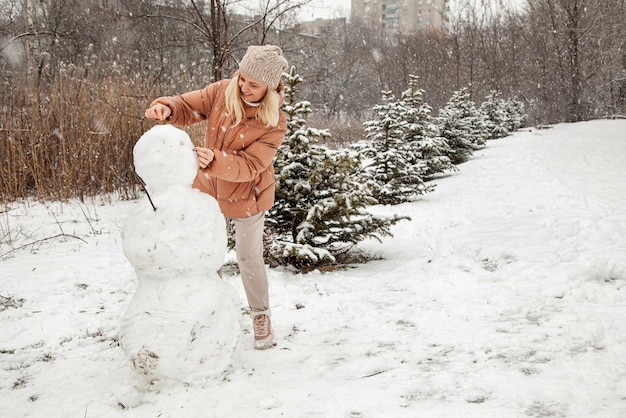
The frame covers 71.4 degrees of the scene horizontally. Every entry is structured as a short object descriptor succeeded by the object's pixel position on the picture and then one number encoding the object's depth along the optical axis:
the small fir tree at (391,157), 7.37
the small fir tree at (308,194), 3.88
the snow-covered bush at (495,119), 17.89
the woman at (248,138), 2.43
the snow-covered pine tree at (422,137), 8.32
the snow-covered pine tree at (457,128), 10.98
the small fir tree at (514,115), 20.03
